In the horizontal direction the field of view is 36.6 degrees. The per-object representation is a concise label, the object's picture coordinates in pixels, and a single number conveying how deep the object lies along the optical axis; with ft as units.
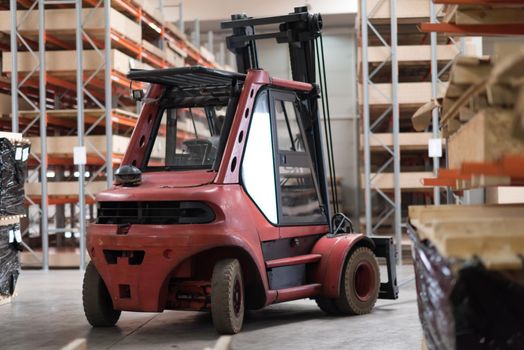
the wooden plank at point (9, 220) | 27.94
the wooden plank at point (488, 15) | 12.69
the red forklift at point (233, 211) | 20.84
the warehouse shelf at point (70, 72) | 38.45
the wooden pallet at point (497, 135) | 9.37
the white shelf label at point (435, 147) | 37.19
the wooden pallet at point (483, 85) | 8.87
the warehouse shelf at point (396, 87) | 39.45
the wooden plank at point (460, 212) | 11.59
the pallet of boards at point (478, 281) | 8.70
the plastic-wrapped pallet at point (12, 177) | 28.53
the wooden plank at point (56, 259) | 39.75
